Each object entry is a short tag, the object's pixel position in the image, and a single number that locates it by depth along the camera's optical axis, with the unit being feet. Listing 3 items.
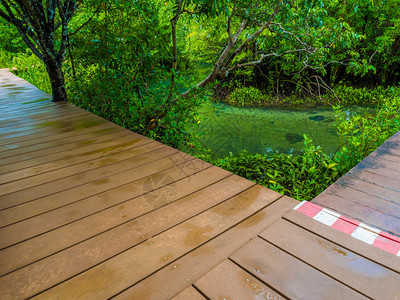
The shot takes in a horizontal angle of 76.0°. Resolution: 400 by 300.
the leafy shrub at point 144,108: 11.75
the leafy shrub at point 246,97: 27.81
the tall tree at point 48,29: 11.98
